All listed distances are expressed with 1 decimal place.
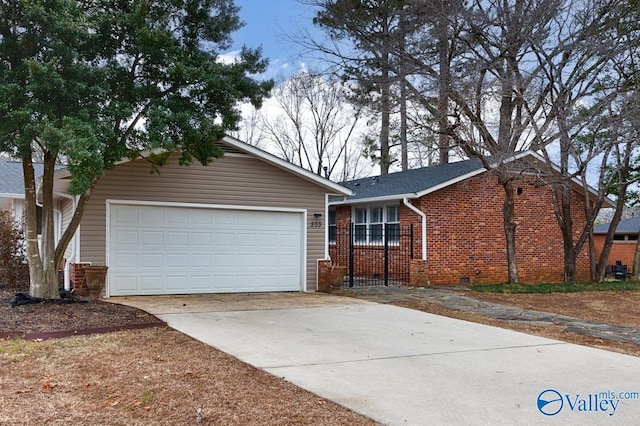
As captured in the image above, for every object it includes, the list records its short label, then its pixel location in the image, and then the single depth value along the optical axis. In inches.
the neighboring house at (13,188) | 640.4
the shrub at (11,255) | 537.6
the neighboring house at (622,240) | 975.0
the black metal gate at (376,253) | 661.3
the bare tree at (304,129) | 1284.4
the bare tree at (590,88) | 588.1
